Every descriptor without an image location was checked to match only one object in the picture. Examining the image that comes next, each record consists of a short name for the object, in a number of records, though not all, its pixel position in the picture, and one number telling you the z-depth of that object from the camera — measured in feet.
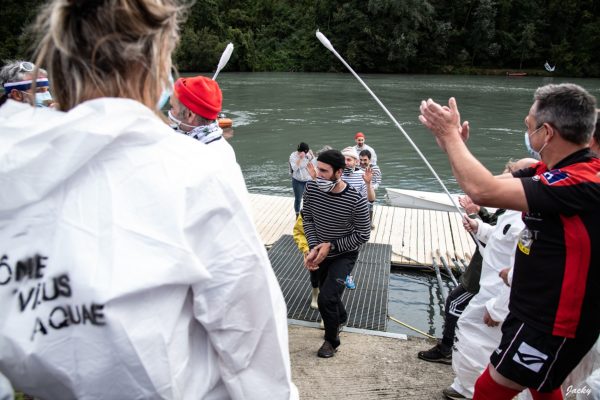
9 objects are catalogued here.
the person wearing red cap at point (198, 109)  10.62
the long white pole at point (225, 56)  16.39
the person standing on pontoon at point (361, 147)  26.27
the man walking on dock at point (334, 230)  12.80
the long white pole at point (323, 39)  13.76
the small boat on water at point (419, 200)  30.04
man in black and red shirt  6.21
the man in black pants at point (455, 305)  11.73
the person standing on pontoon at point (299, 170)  26.03
